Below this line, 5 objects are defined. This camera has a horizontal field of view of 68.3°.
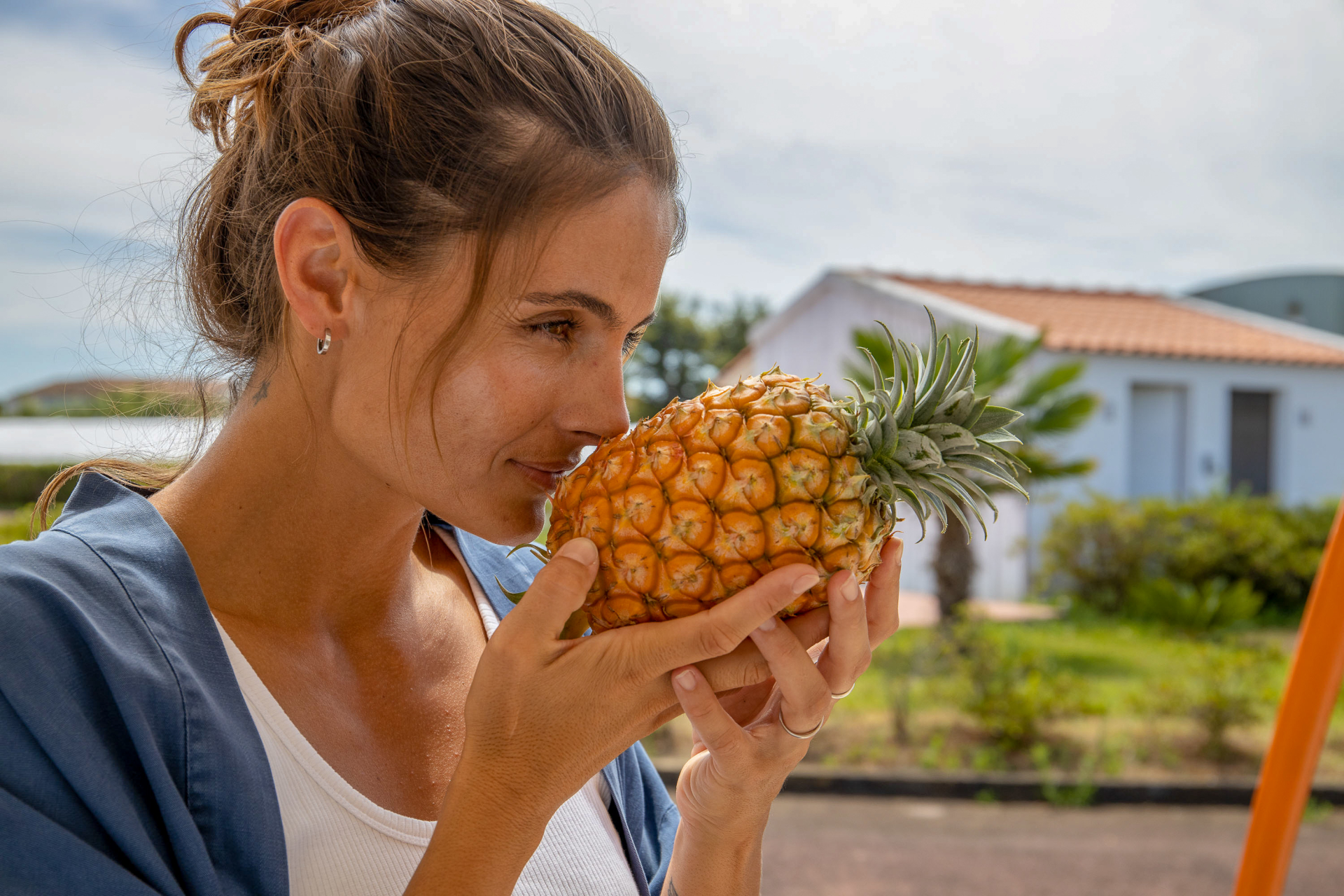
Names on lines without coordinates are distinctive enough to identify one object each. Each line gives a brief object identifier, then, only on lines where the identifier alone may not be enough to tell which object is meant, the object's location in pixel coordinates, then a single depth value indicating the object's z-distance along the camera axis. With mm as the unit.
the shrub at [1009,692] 7238
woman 1392
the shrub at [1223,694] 7238
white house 14836
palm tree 9141
